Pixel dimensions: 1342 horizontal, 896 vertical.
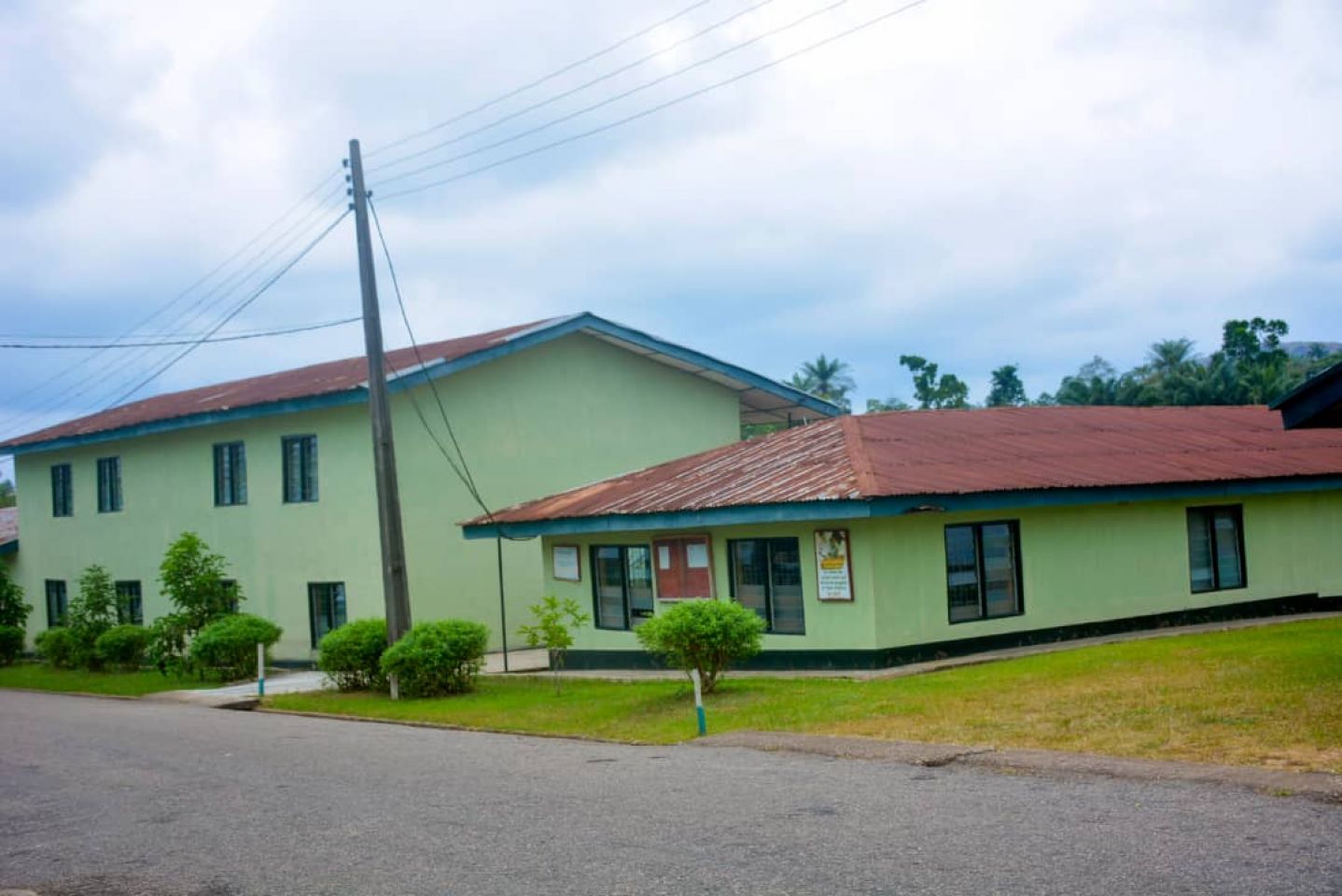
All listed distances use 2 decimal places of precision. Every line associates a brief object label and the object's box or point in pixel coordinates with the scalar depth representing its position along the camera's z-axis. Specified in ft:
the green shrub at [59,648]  111.65
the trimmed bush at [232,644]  89.76
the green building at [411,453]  94.48
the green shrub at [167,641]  94.32
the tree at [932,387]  249.55
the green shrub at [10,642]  122.62
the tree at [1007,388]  247.50
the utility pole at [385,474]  72.13
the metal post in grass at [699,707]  48.08
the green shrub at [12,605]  128.16
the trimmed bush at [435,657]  69.62
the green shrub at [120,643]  104.12
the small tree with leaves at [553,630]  66.18
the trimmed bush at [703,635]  56.34
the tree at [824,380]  285.43
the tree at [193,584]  96.84
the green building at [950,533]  65.41
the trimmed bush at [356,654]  75.20
